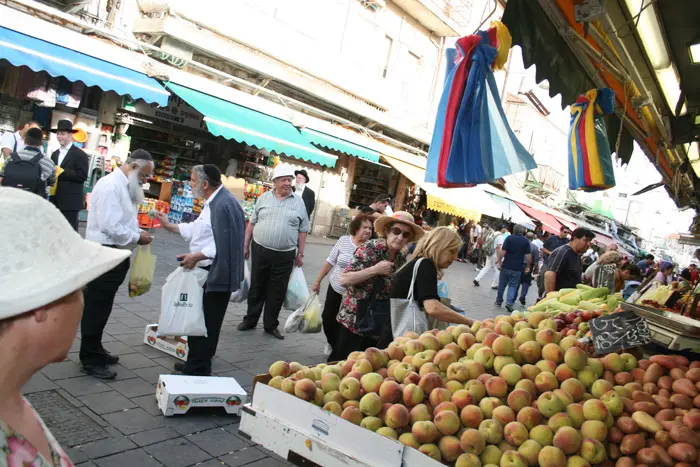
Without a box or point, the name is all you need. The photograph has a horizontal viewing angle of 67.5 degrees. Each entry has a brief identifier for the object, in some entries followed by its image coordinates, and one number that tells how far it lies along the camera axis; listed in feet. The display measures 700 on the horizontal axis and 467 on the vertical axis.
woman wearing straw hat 13.85
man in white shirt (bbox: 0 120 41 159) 23.79
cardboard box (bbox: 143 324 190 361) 16.26
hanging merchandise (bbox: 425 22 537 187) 11.17
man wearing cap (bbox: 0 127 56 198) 21.29
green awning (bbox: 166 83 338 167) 36.78
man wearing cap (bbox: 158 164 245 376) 14.39
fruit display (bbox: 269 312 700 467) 7.27
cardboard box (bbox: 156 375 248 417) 12.53
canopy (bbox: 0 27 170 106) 28.17
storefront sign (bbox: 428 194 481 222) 63.80
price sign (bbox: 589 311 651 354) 9.49
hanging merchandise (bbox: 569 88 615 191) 17.39
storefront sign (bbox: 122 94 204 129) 38.56
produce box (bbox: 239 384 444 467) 7.18
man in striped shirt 20.06
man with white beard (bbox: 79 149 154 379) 13.73
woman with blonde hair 12.35
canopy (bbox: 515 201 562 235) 77.00
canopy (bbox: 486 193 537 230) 71.10
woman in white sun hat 3.43
